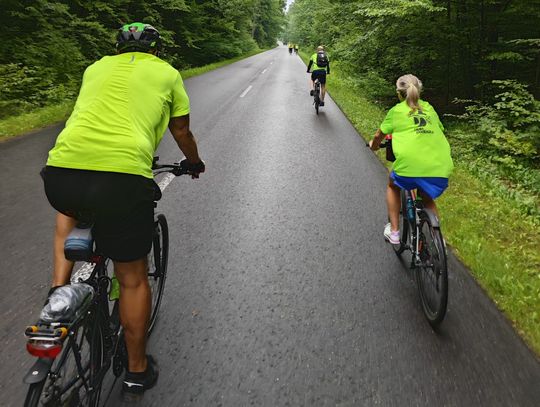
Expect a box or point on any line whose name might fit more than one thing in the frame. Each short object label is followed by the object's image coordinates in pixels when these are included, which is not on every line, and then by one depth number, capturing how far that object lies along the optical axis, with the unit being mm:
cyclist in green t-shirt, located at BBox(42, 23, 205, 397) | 1822
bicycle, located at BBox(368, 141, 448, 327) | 2887
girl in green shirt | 3164
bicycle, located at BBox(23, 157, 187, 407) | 1476
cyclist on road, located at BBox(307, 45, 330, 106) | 11753
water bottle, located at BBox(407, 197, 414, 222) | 3531
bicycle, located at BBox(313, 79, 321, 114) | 11727
